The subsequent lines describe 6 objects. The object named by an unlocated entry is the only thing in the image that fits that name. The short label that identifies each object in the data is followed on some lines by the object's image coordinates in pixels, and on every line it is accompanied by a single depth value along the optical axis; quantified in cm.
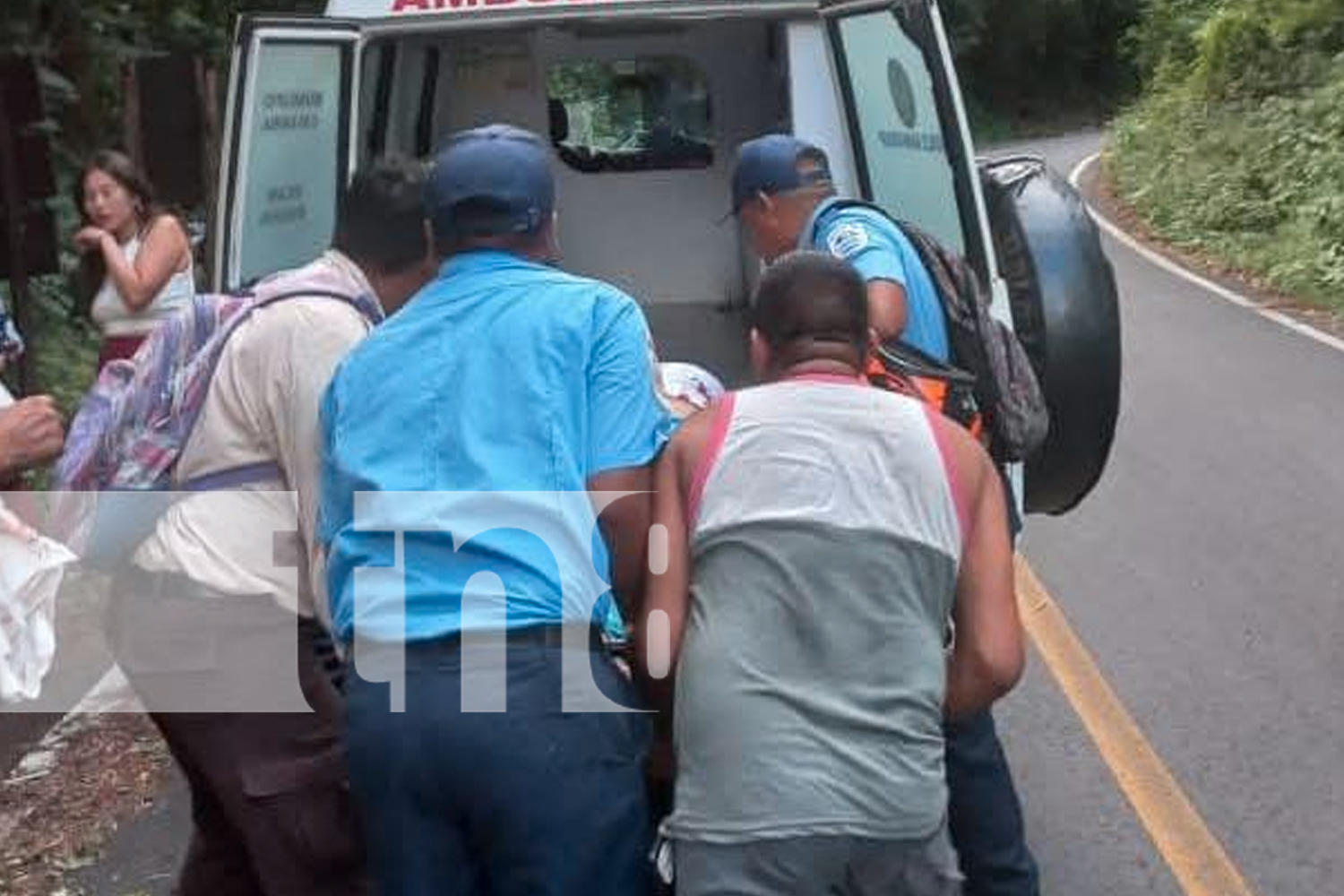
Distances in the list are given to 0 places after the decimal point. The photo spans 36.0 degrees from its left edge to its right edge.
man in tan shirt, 400
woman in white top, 837
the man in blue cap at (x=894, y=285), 441
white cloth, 370
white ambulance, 579
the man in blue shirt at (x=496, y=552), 331
